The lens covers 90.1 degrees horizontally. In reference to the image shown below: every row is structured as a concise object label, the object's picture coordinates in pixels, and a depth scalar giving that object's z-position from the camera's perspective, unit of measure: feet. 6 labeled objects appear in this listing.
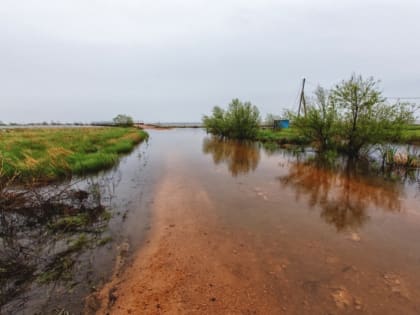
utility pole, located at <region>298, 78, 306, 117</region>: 90.55
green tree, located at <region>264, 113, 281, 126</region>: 125.90
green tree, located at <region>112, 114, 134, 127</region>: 193.03
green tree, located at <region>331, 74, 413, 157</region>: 42.04
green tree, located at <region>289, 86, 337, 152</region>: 49.10
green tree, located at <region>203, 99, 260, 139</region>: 94.94
